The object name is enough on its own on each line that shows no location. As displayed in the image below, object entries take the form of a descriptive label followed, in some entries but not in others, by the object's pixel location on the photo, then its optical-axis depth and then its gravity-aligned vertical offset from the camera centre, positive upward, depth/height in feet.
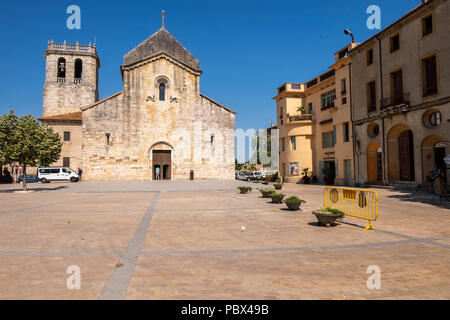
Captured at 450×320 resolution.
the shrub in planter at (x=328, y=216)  28.96 -4.80
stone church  118.32 +18.74
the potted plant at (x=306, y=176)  112.16 -3.01
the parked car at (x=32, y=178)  124.98 -3.24
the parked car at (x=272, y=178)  133.80 -4.37
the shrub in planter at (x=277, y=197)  46.39 -4.59
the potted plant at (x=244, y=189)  64.64 -4.52
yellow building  95.71 +16.32
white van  119.55 -1.61
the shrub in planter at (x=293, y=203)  39.19 -4.68
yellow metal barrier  32.24 -3.94
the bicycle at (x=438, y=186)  47.16 -3.69
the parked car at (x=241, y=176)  147.84 -3.84
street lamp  95.39 +44.93
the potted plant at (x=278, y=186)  72.83 -4.40
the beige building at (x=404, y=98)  63.21 +17.48
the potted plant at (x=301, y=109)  118.01 +24.12
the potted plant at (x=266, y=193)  52.90 -4.42
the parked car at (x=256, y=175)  135.03 -3.20
